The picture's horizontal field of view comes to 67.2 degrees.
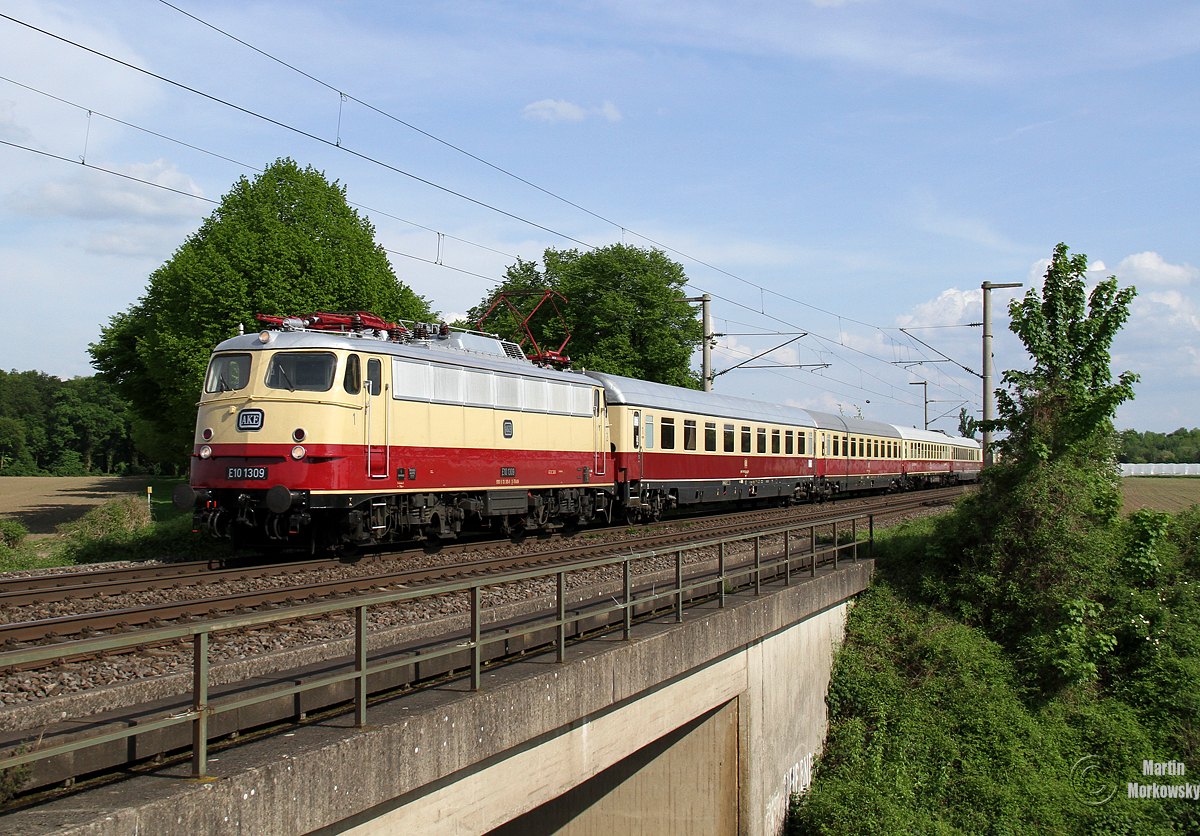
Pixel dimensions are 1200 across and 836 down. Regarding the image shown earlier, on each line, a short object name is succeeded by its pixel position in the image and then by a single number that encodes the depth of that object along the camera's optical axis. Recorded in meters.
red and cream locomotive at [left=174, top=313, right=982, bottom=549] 13.63
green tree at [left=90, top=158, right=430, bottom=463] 29.56
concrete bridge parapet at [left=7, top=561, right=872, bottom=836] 4.48
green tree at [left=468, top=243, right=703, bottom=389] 47.97
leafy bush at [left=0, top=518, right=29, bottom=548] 19.73
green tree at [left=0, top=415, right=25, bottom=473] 107.94
